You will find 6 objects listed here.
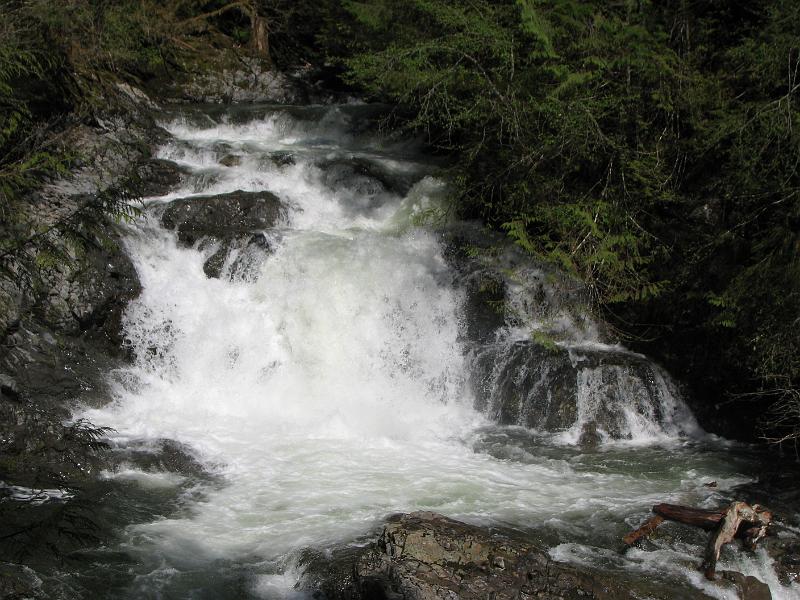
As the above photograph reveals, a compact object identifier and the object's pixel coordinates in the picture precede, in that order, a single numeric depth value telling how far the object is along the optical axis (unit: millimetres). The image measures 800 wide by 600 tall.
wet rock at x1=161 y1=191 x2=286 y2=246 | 9148
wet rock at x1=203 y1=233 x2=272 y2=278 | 8828
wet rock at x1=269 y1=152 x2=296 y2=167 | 10867
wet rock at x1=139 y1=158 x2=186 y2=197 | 10148
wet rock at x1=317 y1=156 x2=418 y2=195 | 10648
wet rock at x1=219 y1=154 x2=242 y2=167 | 10891
